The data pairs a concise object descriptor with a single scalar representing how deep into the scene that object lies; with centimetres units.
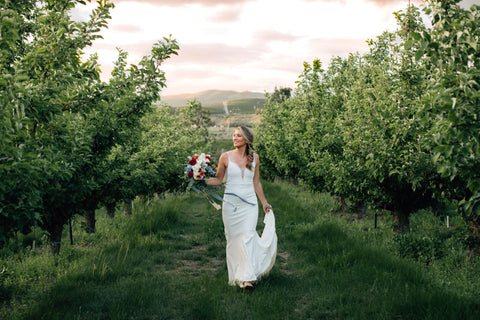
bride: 672
